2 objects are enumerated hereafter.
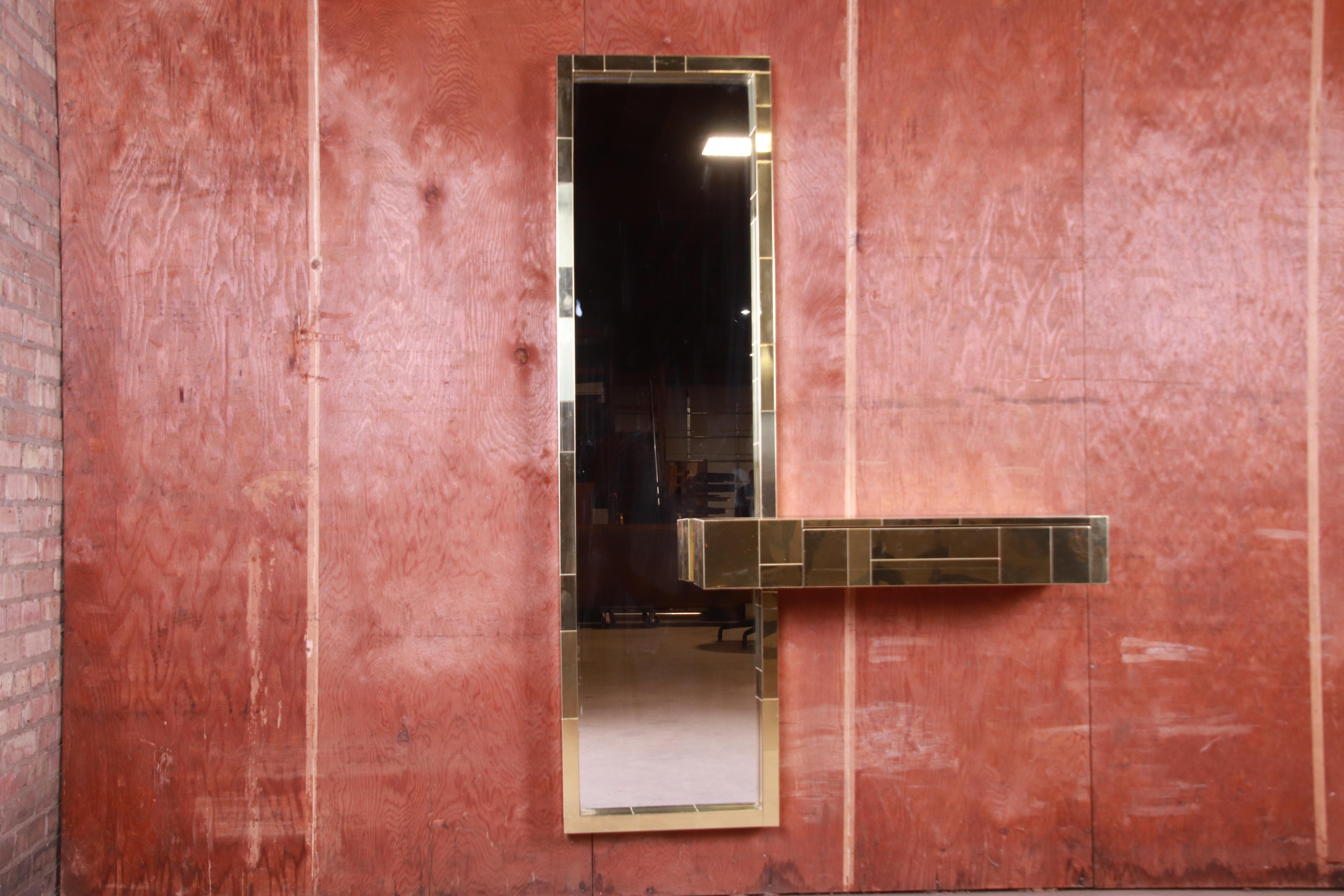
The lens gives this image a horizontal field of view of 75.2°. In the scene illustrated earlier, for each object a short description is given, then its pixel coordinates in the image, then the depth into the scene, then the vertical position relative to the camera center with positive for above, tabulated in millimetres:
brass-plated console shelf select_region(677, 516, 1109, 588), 1769 -201
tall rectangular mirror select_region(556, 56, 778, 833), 1840 +56
